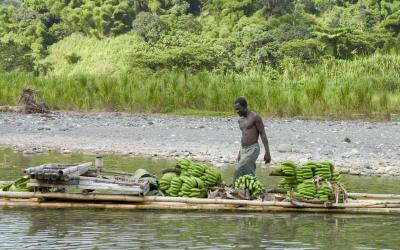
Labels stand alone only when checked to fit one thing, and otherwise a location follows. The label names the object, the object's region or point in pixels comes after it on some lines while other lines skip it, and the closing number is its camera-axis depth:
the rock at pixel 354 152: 31.15
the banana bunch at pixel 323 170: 19.77
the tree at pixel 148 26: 104.94
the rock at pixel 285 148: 32.41
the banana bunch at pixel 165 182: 19.92
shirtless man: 20.19
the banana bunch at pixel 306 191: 19.20
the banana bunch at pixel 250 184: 19.33
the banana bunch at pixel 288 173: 20.08
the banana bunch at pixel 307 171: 19.89
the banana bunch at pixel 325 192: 19.09
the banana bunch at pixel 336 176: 19.87
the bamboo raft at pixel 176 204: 18.86
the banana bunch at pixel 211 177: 20.11
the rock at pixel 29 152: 33.47
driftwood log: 51.47
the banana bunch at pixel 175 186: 19.64
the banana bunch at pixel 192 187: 19.48
